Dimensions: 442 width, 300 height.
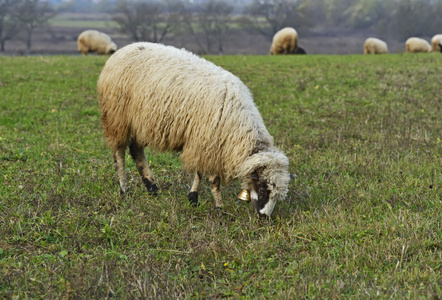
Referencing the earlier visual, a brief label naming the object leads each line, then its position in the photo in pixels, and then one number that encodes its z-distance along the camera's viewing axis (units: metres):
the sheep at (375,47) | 28.48
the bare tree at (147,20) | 54.03
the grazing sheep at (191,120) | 4.95
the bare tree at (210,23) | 57.17
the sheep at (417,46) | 28.30
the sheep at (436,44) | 27.52
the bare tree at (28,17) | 53.84
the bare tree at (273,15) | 59.75
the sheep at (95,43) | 25.70
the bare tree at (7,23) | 52.19
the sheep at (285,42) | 25.62
